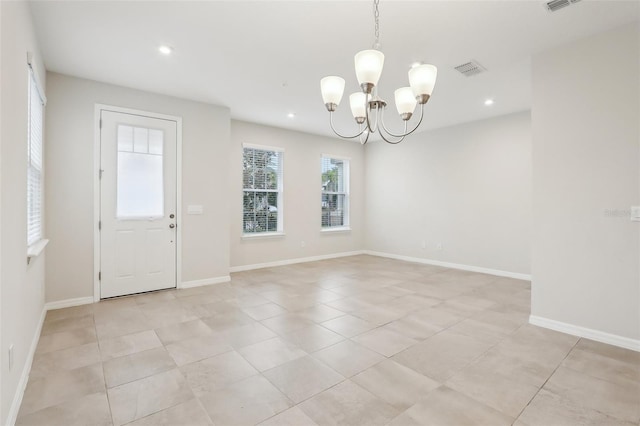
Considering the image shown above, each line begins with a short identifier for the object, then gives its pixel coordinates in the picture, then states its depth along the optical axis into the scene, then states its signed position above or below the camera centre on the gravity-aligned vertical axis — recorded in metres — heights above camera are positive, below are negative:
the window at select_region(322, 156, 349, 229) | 7.24 +0.49
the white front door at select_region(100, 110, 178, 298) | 4.02 +0.13
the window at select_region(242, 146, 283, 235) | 5.97 +0.45
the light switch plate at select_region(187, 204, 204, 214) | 4.64 +0.06
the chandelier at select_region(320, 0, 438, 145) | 2.09 +0.94
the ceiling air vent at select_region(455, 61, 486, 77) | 3.41 +1.63
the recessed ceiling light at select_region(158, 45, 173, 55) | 3.08 +1.63
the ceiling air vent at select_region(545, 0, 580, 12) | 2.37 +1.61
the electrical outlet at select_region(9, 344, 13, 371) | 1.79 -0.83
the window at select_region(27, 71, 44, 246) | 2.66 +0.47
